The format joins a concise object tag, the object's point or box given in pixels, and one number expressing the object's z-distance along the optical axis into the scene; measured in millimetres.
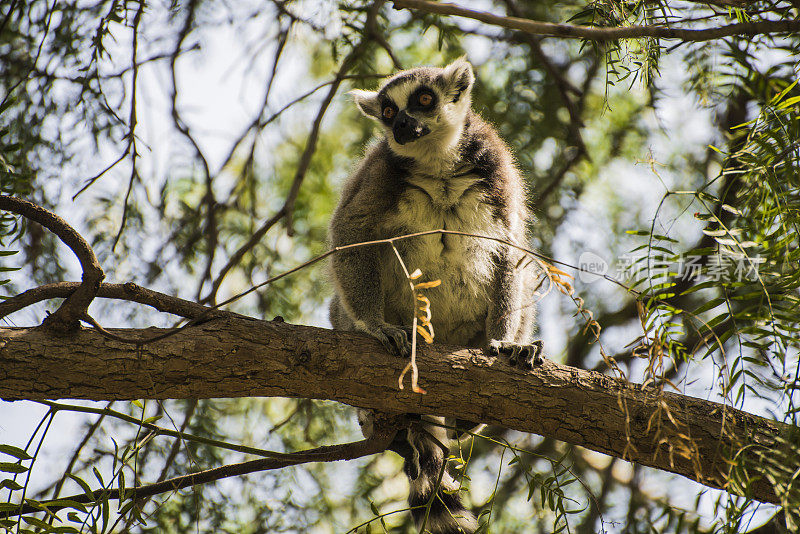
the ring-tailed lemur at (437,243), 8437
